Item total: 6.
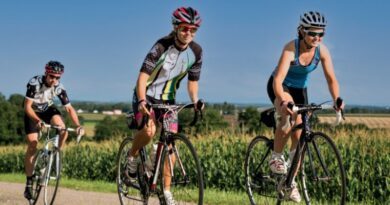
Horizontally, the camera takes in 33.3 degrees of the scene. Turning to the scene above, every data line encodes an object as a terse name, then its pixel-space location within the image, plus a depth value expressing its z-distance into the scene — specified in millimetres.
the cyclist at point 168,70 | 7059
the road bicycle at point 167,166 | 7188
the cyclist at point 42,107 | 9695
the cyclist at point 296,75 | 6898
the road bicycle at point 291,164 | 6844
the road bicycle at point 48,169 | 9766
